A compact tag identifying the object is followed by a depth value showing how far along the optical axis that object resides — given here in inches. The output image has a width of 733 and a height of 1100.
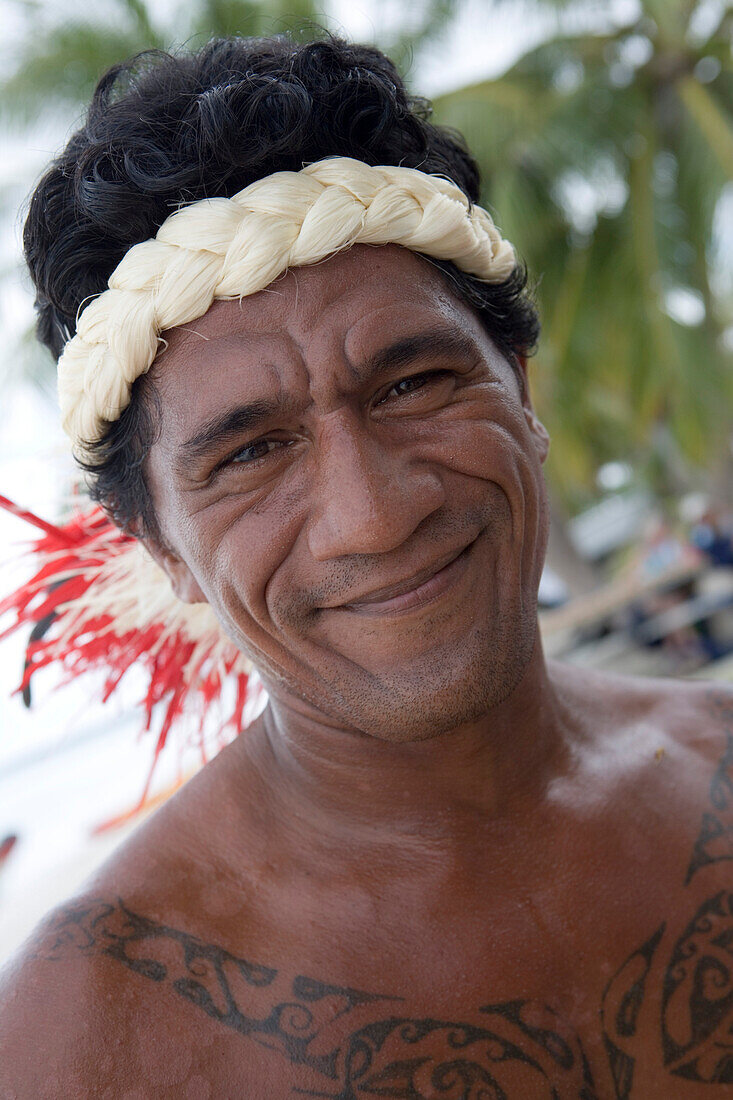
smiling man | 18.0
